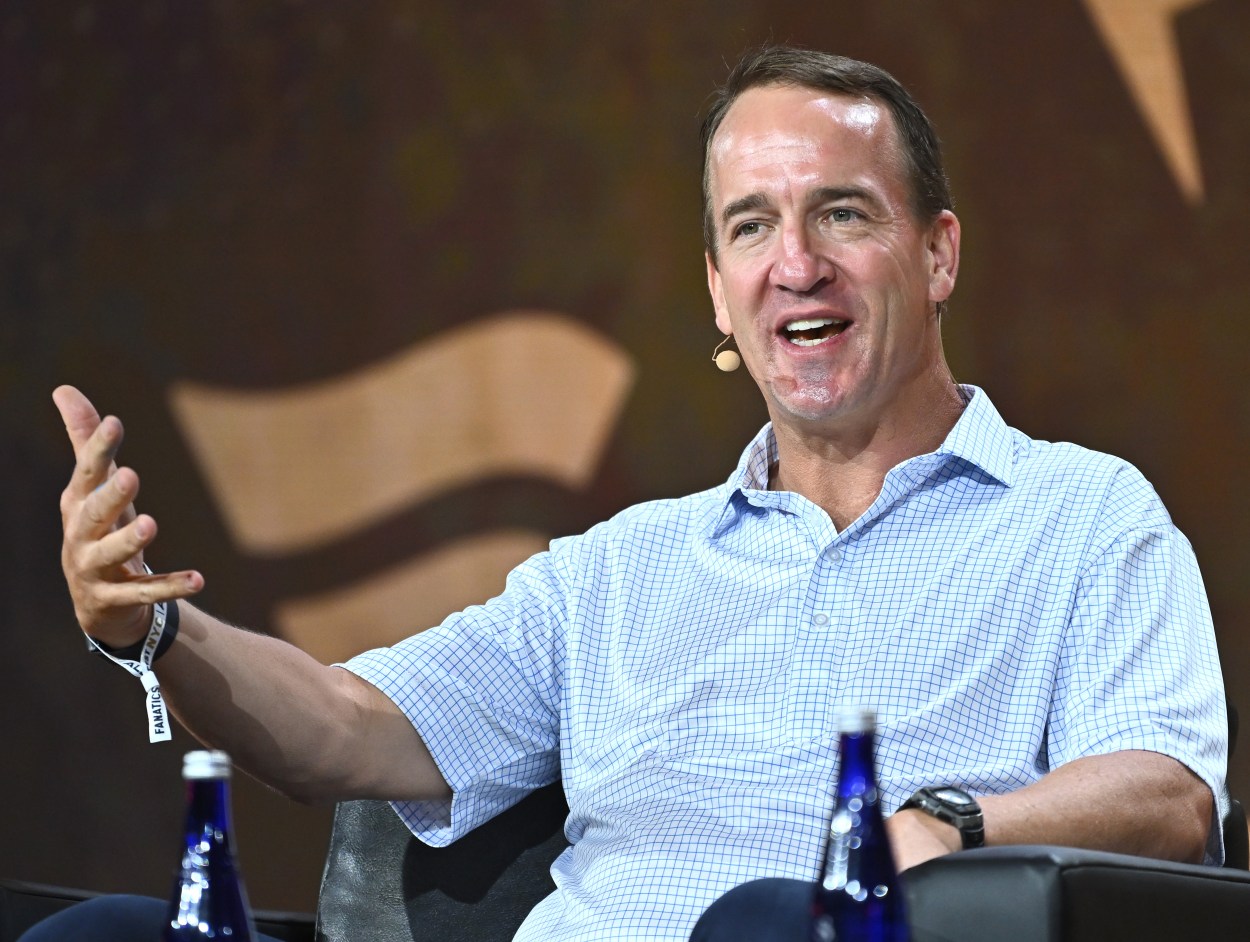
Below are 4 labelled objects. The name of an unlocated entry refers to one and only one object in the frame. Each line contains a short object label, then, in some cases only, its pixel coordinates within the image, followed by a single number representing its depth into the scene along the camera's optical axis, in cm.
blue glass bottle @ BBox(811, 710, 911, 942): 606
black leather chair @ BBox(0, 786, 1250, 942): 624
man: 640
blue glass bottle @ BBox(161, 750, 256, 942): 608
